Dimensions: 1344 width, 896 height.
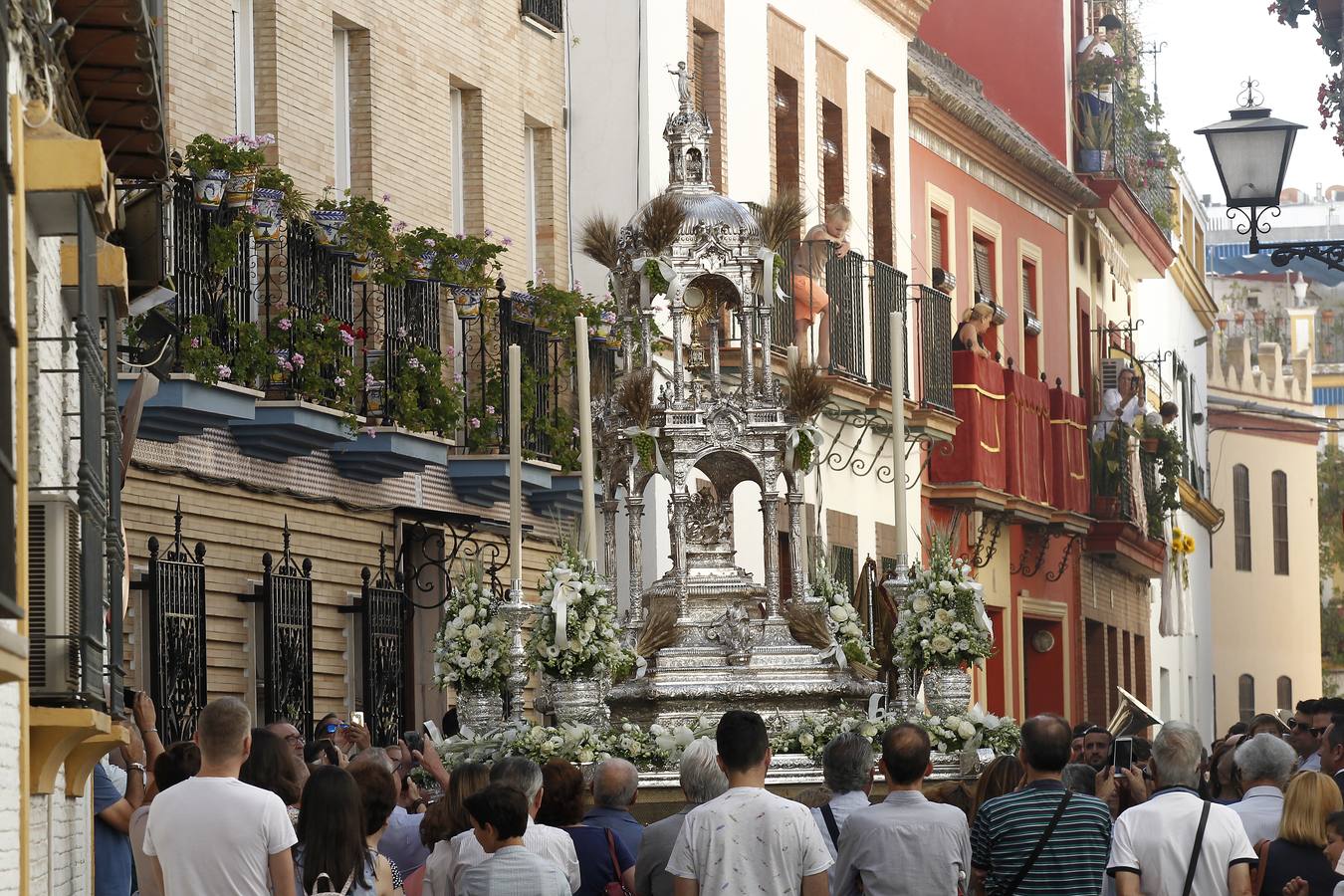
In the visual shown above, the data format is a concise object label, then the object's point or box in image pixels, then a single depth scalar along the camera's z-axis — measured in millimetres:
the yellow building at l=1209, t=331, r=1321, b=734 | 59656
